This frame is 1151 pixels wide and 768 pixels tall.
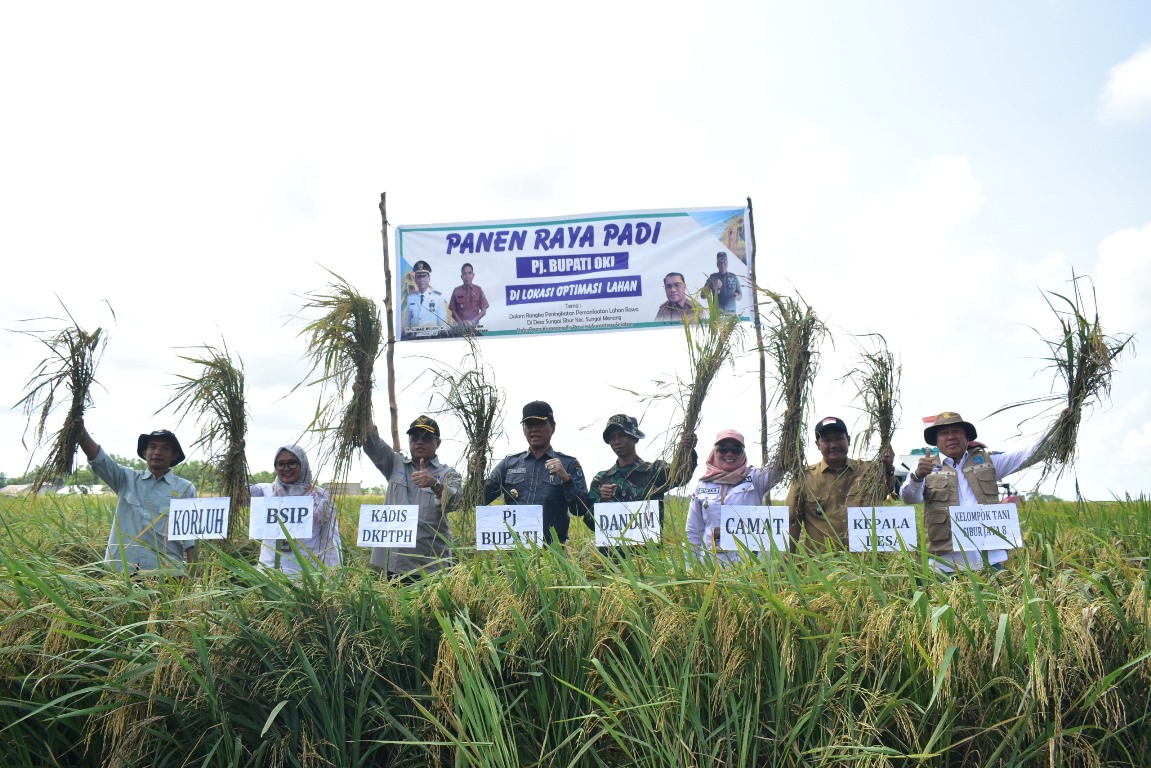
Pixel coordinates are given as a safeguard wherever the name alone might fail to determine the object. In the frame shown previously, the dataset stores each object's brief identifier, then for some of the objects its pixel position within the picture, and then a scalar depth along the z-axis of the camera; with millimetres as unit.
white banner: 8188
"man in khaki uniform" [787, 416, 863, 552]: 5141
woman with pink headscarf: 5262
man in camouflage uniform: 5422
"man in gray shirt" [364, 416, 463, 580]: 5328
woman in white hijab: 5066
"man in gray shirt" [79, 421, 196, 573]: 5219
